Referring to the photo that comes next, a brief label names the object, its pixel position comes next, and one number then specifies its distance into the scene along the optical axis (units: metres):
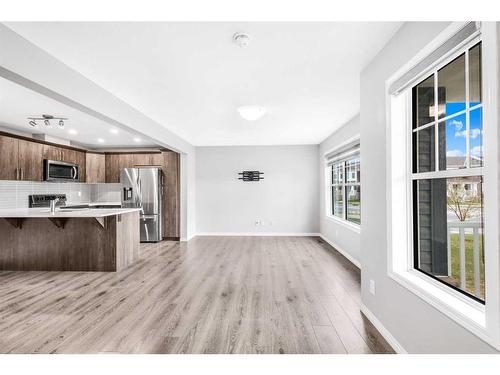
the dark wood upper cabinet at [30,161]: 4.84
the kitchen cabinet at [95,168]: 6.54
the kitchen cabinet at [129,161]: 6.76
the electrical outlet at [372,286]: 2.46
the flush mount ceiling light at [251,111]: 3.38
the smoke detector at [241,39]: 1.97
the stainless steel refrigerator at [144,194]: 6.41
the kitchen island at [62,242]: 4.09
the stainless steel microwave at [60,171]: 5.27
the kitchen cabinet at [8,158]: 4.48
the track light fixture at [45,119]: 4.12
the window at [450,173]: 1.50
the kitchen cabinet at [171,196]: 6.65
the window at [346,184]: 4.81
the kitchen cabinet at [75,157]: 5.80
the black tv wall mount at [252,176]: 7.16
